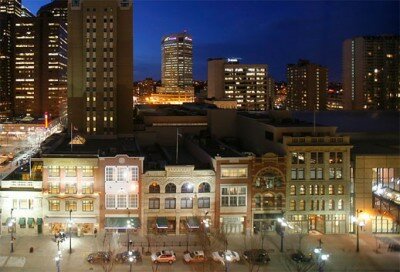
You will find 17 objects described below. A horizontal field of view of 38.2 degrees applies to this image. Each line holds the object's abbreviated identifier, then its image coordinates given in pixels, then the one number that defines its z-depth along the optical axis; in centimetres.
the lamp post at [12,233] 6722
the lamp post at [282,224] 7381
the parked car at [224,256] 6327
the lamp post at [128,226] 7244
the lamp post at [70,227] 6694
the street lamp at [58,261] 5841
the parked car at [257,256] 6366
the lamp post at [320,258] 5848
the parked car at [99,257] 6251
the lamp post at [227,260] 5941
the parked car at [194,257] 6328
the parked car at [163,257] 6306
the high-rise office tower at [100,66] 12719
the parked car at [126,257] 6331
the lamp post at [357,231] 6950
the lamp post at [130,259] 5974
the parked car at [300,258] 6425
